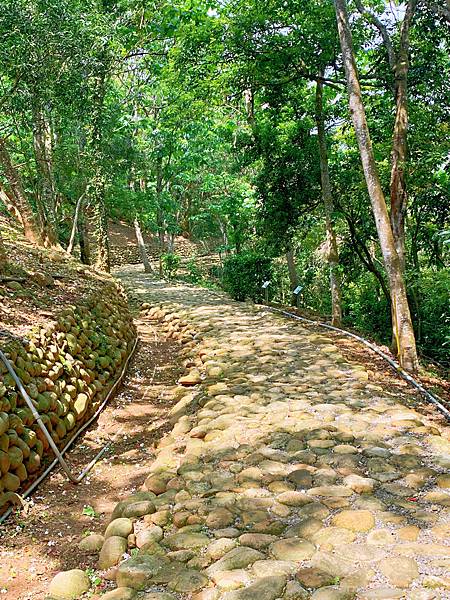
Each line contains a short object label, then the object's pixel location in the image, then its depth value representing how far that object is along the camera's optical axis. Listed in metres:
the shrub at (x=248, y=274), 12.16
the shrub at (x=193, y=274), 18.22
